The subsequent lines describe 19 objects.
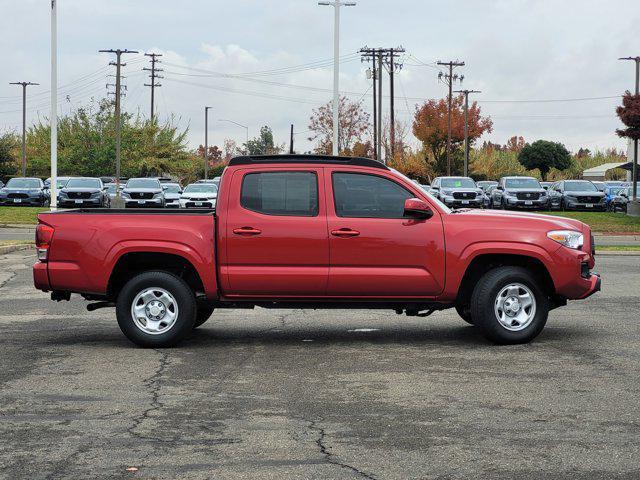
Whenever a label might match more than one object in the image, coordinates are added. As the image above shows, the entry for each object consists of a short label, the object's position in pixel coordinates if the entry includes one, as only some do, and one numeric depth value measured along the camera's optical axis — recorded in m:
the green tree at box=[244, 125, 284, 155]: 129.88
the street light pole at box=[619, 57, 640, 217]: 44.47
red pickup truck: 10.06
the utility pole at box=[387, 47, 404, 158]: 75.25
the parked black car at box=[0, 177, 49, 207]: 47.22
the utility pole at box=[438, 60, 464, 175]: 74.59
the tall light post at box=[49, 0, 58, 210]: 36.81
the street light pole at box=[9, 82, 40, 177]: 85.06
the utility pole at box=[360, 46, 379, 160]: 71.00
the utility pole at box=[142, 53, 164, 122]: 90.38
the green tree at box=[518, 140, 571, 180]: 91.75
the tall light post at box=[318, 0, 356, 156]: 44.72
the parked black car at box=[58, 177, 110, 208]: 45.44
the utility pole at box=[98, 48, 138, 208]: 62.91
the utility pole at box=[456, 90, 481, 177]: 73.00
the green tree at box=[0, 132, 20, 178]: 83.81
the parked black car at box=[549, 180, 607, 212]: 47.06
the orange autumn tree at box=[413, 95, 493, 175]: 80.19
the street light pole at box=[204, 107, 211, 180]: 96.11
